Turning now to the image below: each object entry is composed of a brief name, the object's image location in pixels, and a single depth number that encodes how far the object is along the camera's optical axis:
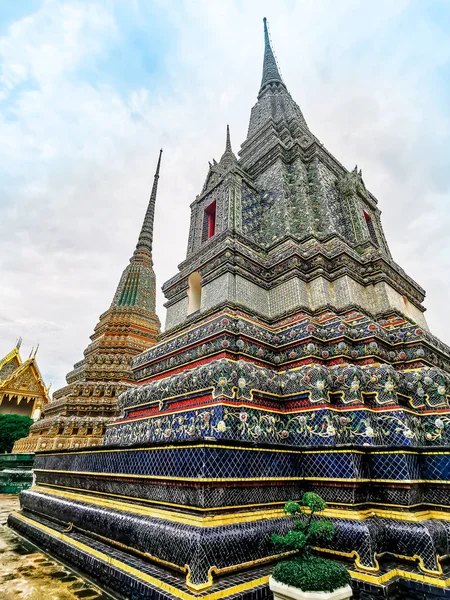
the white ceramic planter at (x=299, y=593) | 2.33
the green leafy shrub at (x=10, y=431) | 21.78
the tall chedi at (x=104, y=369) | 12.70
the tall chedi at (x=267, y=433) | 3.08
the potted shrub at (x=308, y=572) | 2.38
